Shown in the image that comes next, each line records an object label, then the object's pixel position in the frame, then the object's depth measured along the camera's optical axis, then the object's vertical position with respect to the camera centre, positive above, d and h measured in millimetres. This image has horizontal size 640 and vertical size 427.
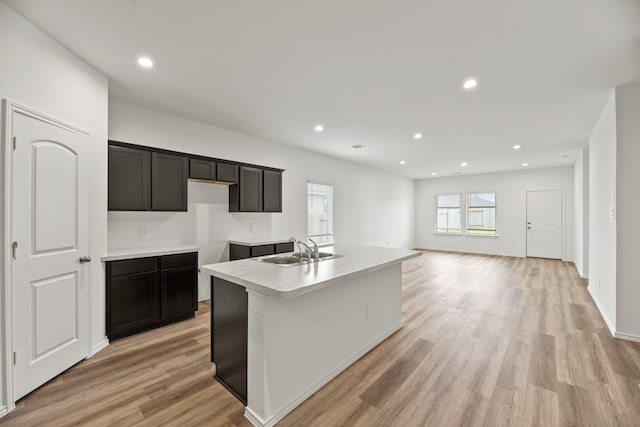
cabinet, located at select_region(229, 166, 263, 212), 4445 +354
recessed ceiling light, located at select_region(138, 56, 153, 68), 2535 +1401
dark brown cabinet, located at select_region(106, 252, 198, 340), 2914 -887
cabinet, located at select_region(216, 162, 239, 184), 4191 +634
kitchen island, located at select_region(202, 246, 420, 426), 1811 -861
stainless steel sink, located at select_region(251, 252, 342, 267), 2617 -442
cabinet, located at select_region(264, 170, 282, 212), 4859 +406
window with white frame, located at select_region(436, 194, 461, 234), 9867 -8
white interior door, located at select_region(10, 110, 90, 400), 2008 -288
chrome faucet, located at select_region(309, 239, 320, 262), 2708 -381
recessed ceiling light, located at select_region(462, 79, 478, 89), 2912 +1380
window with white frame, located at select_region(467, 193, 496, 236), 9172 +9
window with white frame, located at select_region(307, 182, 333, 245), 6137 +40
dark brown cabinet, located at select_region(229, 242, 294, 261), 4227 -570
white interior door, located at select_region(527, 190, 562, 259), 8023 -298
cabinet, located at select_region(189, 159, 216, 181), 3864 +635
